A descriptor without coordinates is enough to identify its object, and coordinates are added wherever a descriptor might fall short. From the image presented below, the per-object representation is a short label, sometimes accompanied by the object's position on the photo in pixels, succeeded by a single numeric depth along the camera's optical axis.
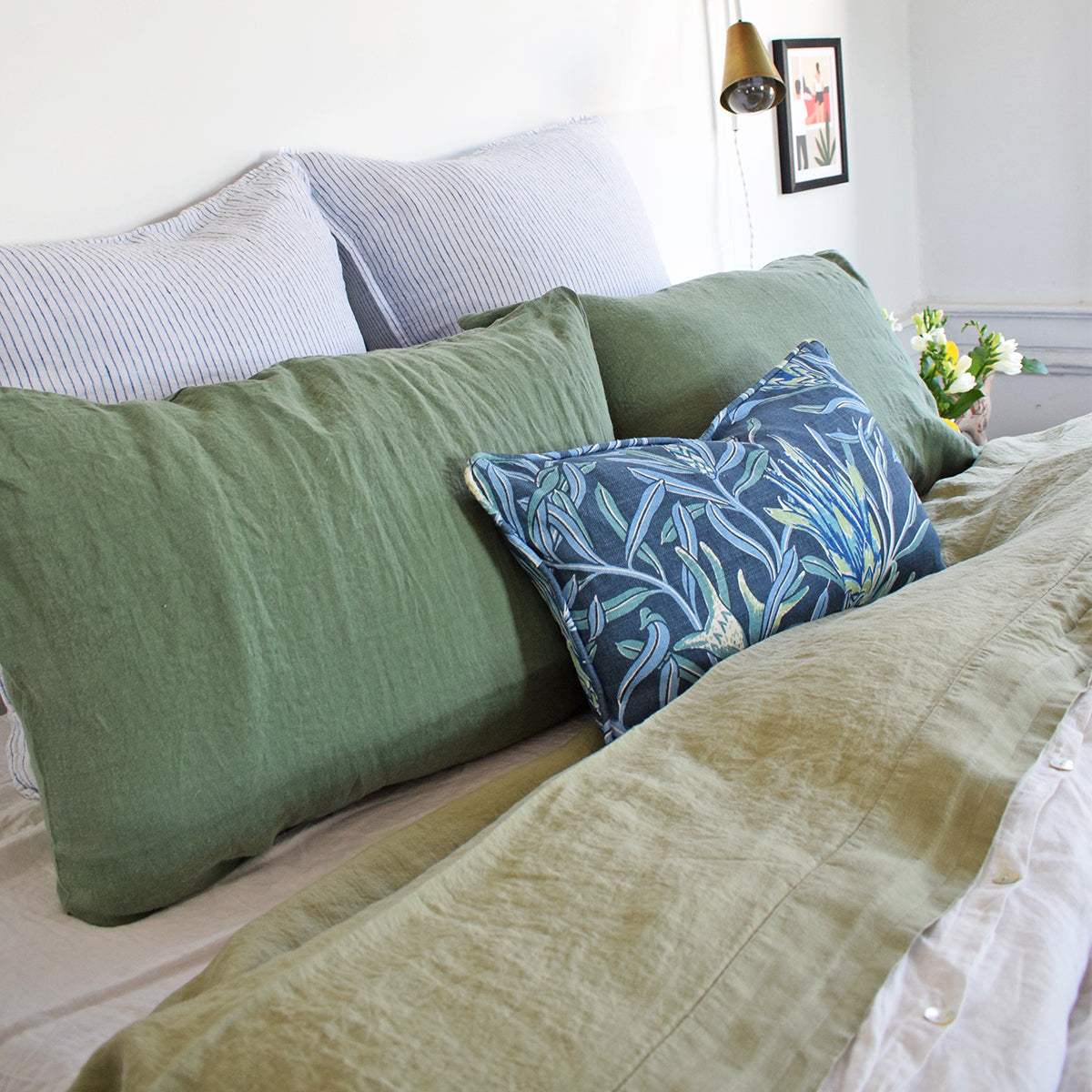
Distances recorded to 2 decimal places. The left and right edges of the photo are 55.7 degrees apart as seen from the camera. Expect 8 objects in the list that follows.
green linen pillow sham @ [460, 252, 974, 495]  1.21
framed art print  2.33
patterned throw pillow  0.87
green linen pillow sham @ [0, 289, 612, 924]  0.73
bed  0.50
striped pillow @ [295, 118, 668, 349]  1.35
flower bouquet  1.83
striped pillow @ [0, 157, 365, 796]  0.98
